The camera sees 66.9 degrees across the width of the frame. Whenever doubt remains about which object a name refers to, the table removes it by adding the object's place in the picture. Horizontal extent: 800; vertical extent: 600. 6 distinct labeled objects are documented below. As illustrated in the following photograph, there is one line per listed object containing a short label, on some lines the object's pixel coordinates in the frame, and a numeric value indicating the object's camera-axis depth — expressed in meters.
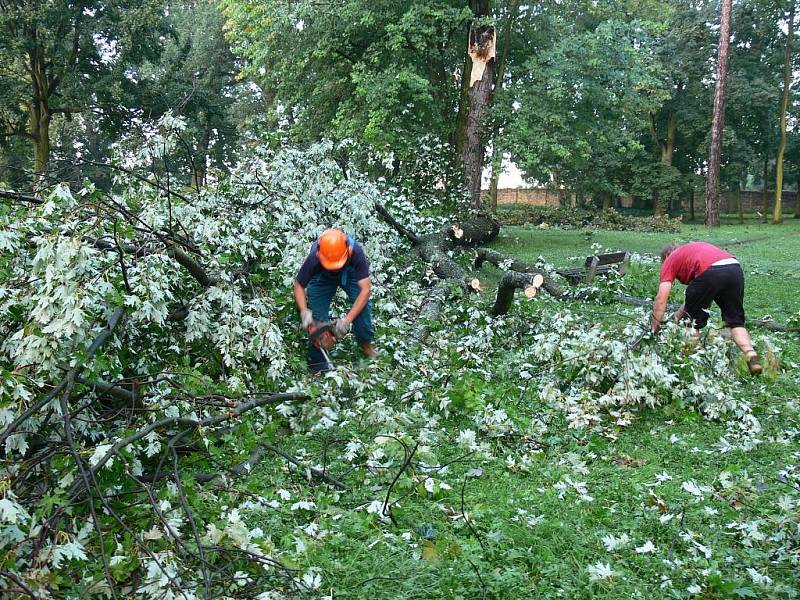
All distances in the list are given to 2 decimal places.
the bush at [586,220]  20.42
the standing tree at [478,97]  12.26
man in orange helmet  4.72
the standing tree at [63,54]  15.82
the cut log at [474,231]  9.73
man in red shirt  4.93
